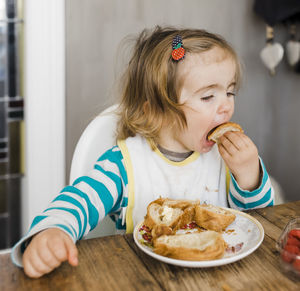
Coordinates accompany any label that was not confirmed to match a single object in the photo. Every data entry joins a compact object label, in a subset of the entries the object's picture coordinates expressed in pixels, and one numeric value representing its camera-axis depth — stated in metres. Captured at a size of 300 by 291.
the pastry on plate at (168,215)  0.85
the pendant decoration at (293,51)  2.38
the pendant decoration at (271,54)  2.35
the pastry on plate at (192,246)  0.75
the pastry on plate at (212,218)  0.90
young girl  1.18
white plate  0.74
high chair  1.25
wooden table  0.72
